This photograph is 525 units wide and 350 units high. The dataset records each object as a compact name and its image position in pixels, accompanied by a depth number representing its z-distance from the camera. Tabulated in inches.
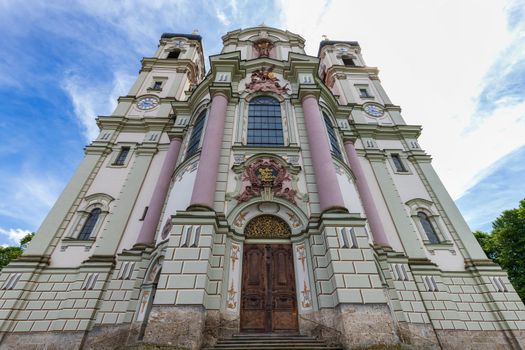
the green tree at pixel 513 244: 709.3
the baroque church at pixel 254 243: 306.4
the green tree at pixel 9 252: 951.6
